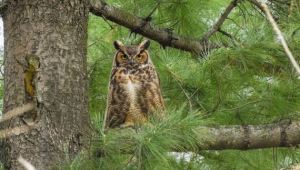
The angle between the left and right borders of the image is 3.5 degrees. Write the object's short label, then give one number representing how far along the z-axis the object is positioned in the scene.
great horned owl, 21.40
